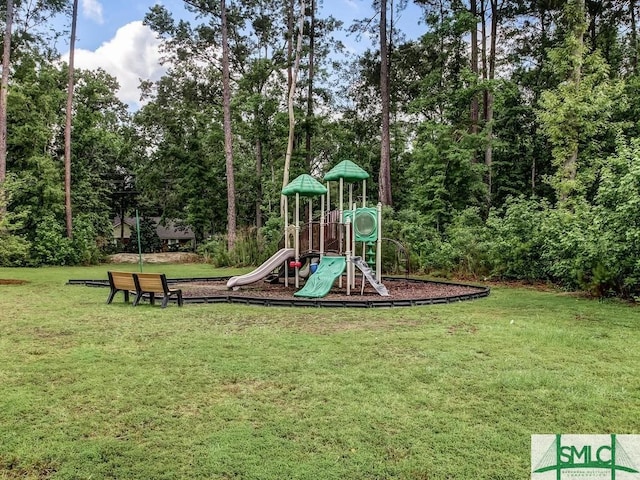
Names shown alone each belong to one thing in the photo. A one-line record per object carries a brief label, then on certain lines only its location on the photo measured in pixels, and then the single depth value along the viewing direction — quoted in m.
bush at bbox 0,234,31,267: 12.25
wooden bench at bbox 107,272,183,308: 8.03
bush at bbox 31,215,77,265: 20.45
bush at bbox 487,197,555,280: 11.75
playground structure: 9.95
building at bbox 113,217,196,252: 41.88
